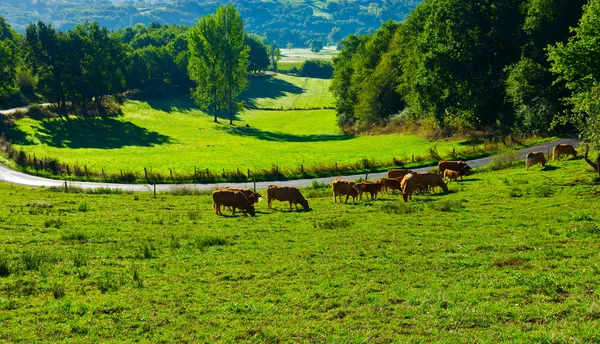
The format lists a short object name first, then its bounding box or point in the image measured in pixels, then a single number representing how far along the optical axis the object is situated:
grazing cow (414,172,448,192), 35.50
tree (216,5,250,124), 103.06
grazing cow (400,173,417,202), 33.22
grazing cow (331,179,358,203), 34.53
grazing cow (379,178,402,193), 36.56
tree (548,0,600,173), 33.63
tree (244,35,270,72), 191.00
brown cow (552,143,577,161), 43.00
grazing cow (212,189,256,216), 31.22
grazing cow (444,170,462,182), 40.63
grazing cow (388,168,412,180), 40.28
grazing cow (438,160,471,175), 42.41
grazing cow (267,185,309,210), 32.62
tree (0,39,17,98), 85.81
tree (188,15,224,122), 102.75
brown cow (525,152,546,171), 41.38
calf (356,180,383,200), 34.72
